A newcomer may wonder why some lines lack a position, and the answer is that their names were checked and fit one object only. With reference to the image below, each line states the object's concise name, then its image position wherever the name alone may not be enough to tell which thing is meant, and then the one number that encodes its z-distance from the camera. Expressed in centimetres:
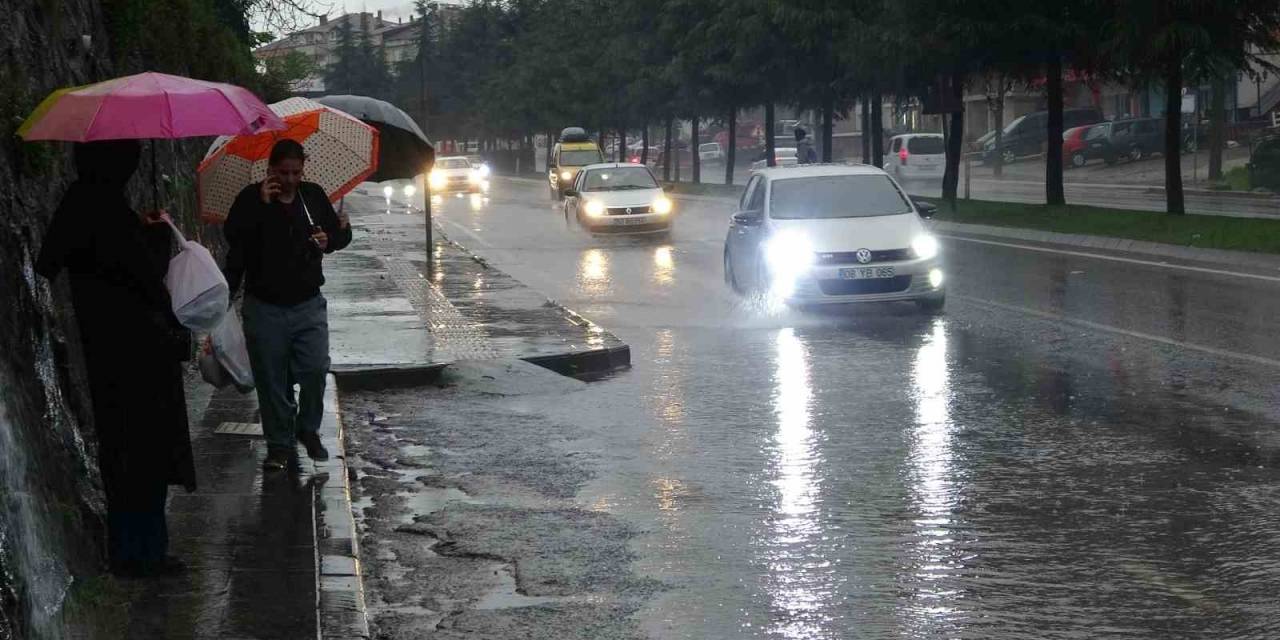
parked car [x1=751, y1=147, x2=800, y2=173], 7562
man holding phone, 866
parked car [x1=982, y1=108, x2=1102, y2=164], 7419
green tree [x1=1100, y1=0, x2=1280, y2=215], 2844
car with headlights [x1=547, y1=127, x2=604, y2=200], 5524
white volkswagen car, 1727
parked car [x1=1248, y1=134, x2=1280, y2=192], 4319
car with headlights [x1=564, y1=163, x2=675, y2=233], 3319
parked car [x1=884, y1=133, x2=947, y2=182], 6362
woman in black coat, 642
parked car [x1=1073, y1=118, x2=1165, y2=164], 6338
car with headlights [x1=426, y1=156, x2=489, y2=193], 6412
